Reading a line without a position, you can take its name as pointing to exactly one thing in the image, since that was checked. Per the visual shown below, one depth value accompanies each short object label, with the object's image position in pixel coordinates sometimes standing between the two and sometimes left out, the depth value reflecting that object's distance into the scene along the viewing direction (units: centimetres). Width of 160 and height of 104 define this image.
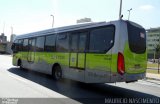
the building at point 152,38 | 8107
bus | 573
